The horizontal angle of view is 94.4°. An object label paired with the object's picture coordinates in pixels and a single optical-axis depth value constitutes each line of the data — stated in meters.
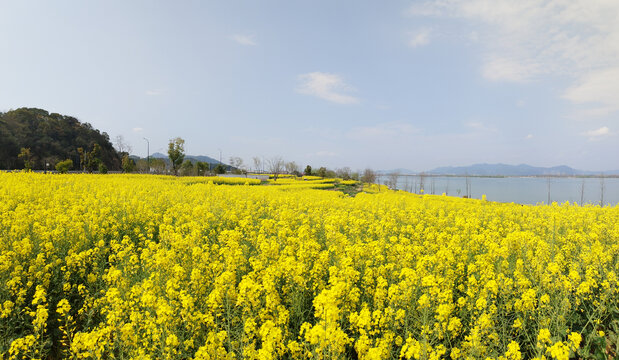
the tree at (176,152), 51.22
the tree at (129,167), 56.75
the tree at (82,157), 64.41
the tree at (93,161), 59.88
